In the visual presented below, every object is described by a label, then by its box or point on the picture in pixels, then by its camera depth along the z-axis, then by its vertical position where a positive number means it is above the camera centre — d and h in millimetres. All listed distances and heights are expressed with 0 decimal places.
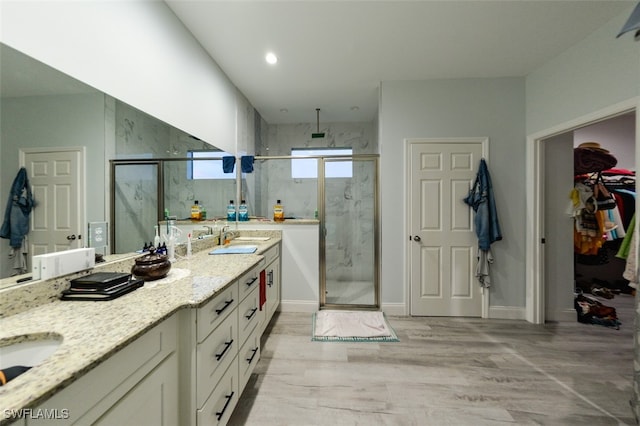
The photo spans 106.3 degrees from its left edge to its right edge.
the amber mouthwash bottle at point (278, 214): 3100 -47
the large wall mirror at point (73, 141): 931 +338
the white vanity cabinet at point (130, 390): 584 -528
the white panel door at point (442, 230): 2805 -236
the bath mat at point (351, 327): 2335 -1235
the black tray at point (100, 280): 1060 -314
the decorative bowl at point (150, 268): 1308 -316
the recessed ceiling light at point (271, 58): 2299 +1493
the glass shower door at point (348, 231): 3086 -275
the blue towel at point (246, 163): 3072 +612
